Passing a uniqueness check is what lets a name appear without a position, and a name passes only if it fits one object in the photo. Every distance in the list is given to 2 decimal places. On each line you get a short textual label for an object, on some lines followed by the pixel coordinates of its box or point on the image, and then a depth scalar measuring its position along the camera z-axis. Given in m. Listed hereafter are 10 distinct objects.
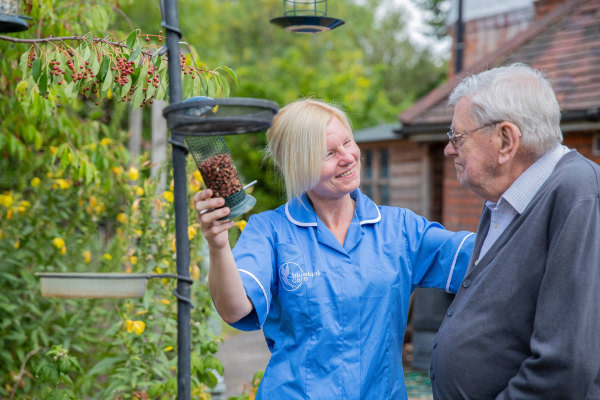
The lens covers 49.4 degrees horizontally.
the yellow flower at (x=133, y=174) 3.84
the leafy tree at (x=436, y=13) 22.02
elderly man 1.53
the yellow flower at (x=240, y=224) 3.66
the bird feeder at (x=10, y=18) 2.16
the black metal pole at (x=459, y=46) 8.98
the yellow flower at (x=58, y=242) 3.92
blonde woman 2.11
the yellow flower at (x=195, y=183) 3.69
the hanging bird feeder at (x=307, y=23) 3.19
